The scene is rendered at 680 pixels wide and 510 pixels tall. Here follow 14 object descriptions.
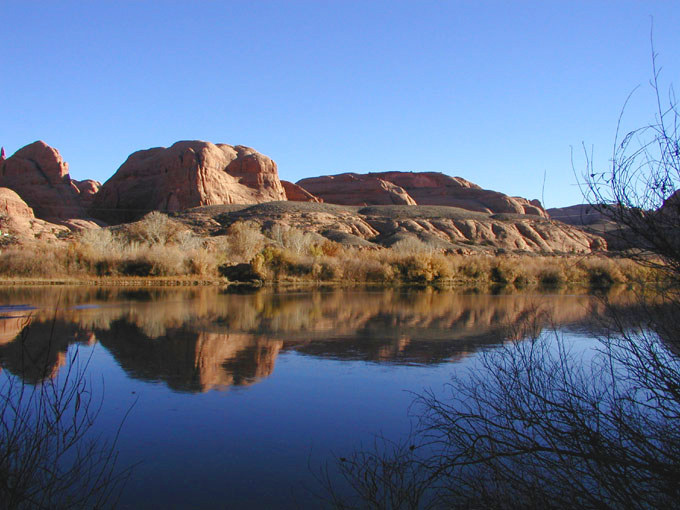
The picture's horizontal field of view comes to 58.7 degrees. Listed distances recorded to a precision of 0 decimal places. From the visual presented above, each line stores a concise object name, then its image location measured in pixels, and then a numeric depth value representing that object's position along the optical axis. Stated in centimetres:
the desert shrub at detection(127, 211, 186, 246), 4919
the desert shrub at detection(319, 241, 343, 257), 4800
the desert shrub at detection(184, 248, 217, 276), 3897
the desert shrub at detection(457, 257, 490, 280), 4629
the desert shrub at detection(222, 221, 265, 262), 4600
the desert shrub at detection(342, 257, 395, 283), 4219
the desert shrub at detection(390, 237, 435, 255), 4610
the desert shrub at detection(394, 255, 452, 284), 4300
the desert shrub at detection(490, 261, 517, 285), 4566
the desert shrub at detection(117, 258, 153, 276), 3788
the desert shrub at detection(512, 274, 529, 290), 4362
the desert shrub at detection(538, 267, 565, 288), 4558
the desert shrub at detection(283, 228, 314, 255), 4652
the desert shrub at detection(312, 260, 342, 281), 4125
